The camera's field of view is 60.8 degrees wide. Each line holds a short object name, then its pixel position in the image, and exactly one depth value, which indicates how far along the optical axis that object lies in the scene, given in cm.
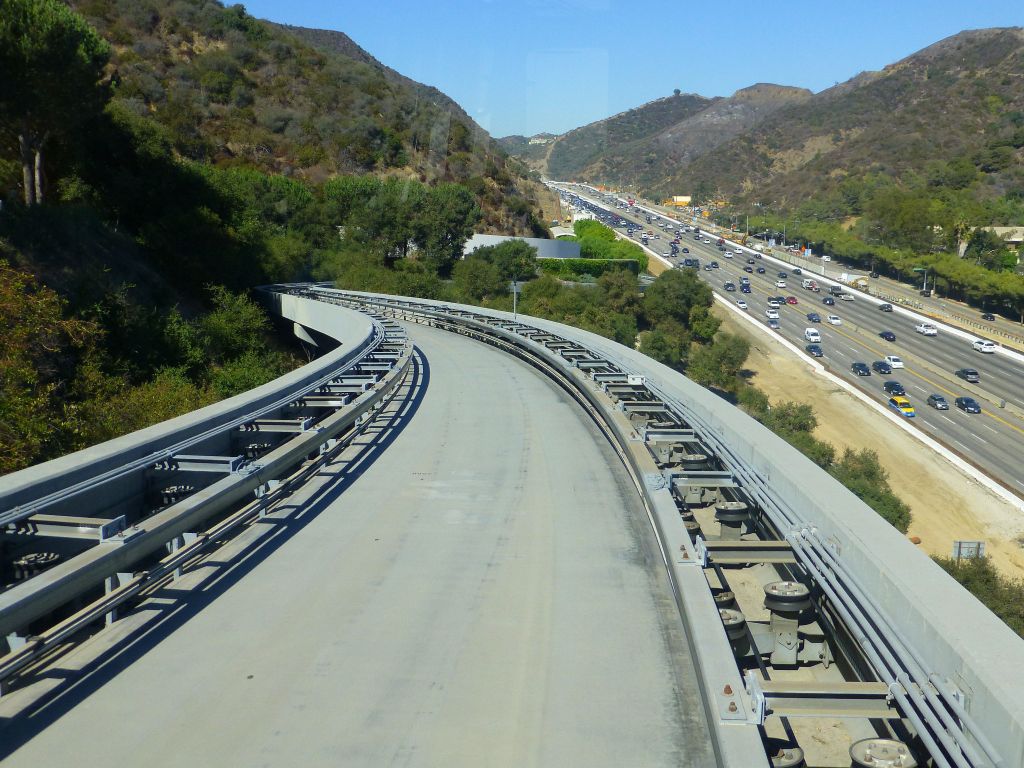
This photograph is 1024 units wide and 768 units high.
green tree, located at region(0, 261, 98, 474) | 1321
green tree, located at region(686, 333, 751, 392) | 5681
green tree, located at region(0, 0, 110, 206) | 2755
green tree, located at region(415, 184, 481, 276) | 7006
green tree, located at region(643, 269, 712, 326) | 6600
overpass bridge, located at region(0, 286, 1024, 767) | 491
